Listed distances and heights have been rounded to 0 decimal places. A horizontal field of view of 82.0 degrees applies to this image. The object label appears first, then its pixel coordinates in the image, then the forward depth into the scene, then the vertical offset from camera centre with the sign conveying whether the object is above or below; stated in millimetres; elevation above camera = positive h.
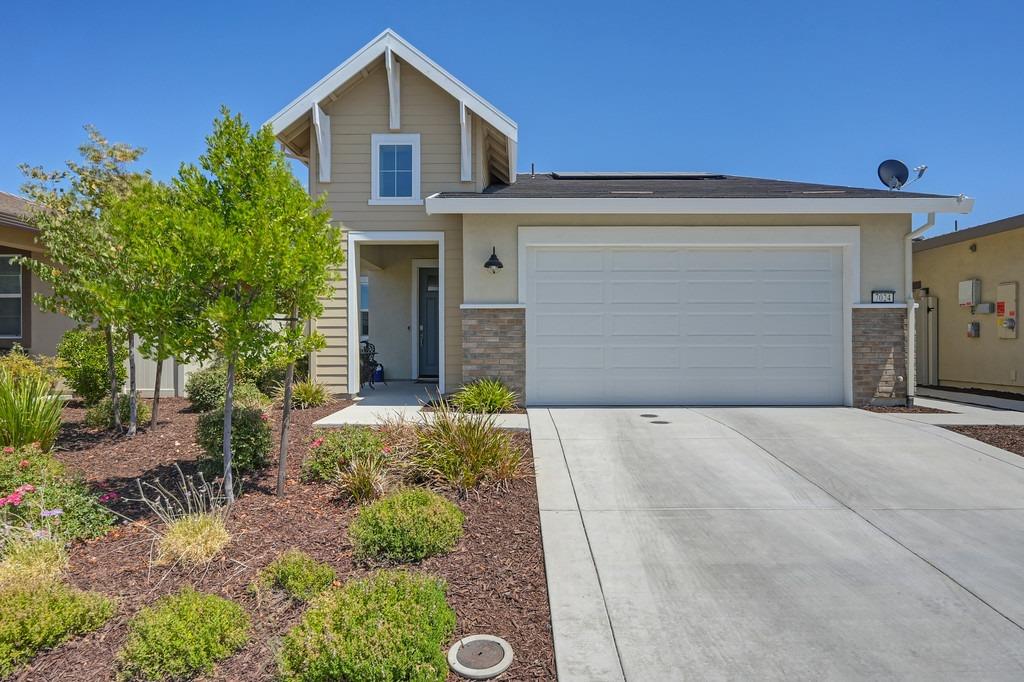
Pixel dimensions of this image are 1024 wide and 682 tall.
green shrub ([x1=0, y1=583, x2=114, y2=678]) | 3010 -1515
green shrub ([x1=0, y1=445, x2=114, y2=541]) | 4336 -1285
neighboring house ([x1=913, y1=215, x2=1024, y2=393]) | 11414 +591
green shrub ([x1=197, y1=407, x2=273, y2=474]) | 5449 -985
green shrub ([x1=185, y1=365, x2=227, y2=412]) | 9211 -853
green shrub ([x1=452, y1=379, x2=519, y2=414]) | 8758 -950
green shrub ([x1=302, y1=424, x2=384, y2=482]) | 5461 -1089
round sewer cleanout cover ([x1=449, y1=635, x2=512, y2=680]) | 2822 -1606
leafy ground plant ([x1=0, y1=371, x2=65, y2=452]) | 6199 -870
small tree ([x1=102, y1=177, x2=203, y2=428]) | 4336 +442
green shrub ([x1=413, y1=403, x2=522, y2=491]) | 5258 -1101
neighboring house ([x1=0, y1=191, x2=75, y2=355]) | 12391 +380
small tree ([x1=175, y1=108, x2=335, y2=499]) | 4355 +777
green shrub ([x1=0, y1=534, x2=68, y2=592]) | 3451 -1427
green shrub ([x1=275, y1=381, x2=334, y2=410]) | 9695 -1003
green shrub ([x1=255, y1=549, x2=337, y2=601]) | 3504 -1480
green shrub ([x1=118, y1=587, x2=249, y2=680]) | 2885 -1536
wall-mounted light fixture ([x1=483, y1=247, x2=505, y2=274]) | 9320 +1129
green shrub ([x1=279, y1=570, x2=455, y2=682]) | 2600 -1395
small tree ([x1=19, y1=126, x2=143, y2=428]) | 7070 +1068
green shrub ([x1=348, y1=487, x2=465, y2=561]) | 3947 -1339
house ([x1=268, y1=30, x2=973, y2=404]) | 9438 +639
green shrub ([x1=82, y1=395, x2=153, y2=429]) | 8023 -1094
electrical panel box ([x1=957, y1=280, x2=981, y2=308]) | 12125 +877
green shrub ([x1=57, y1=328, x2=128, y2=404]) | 9453 -499
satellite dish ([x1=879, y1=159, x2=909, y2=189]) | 11766 +3225
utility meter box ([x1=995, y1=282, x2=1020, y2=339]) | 11352 +494
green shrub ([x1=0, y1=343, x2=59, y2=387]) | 9321 -519
